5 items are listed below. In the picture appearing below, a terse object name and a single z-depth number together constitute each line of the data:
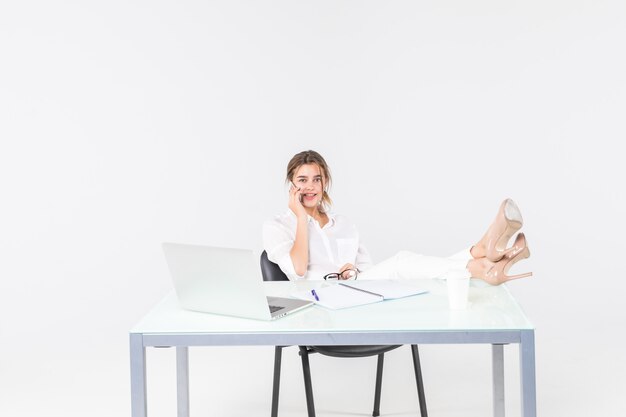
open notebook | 2.25
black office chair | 2.53
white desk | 1.92
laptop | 2.02
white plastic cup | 2.13
